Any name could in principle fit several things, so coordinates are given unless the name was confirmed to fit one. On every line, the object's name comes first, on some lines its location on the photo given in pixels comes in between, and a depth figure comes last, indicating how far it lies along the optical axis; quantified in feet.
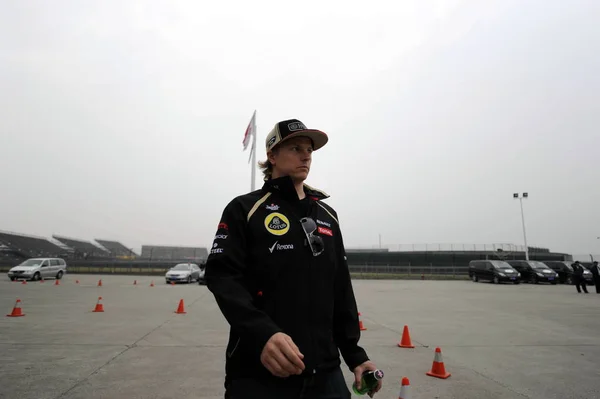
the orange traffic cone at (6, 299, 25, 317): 28.71
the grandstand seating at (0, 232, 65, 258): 137.90
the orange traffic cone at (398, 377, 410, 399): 8.43
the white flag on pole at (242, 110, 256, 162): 60.44
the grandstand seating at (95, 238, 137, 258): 219.41
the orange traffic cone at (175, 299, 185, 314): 33.04
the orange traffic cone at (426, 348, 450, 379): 15.19
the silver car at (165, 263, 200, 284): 75.46
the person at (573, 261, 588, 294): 59.51
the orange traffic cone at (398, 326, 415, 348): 20.54
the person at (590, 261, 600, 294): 59.11
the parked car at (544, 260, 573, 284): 88.28
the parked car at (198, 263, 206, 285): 75.63
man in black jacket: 4.50
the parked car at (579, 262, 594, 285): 82.40
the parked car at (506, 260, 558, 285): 83.30
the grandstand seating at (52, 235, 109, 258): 140.17
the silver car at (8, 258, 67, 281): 69.62
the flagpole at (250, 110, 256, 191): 58.39
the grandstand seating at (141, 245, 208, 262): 180.04
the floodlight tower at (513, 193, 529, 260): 122.27
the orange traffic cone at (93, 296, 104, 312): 32.06
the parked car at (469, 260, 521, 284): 79.25
